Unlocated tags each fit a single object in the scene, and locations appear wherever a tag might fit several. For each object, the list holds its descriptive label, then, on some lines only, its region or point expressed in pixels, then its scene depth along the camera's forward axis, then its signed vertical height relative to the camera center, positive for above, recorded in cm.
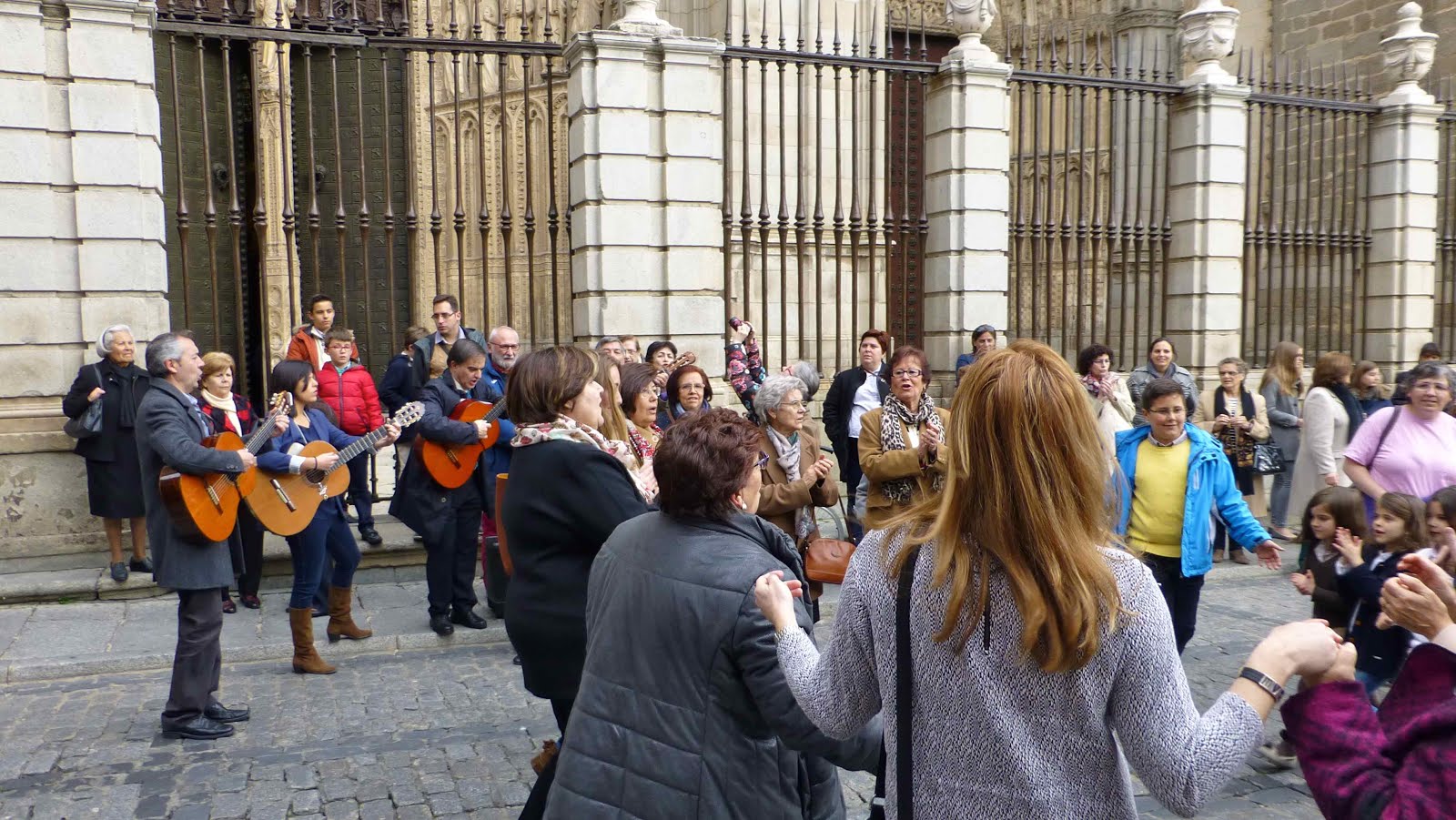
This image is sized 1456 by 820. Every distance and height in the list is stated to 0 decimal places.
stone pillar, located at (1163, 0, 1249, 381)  1249 +122
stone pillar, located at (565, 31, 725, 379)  1002 +110
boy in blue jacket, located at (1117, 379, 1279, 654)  517 -80
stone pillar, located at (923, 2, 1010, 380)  1139 +121
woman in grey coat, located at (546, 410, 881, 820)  252 -78
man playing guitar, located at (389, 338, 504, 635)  711 -112
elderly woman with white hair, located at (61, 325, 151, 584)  794 -75
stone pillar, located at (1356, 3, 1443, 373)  1366 +116
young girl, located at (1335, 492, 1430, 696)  461 -103
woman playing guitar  648 -122
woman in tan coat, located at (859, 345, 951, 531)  602 -66
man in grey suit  545 -107
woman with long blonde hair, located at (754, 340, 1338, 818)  188 -52
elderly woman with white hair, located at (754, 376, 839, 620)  621 -75
